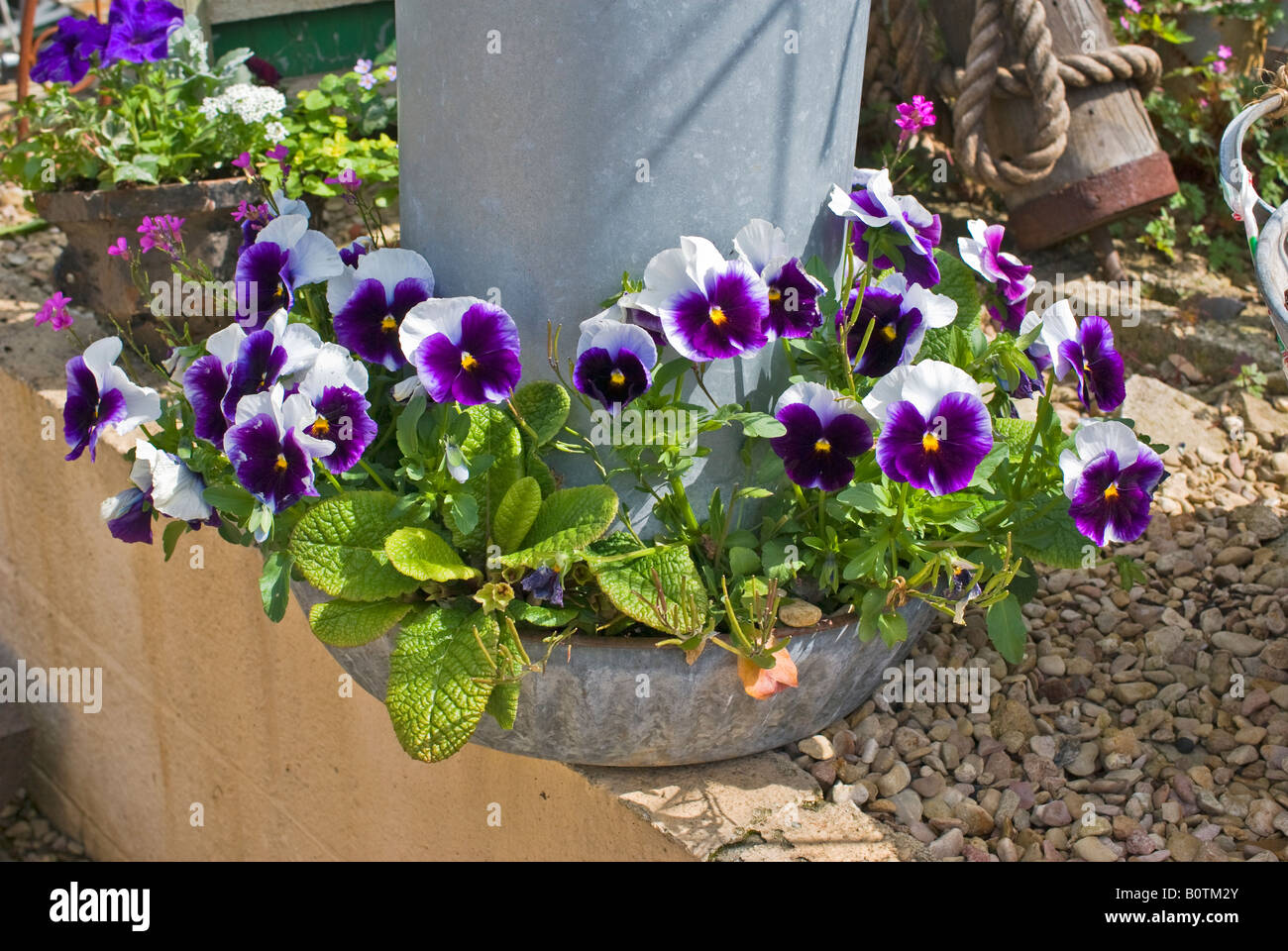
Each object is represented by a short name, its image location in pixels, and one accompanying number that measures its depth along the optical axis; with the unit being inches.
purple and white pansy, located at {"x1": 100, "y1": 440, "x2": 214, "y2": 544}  73.5
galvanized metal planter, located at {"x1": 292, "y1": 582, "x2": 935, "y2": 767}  71.7
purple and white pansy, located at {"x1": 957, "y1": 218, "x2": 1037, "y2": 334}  80.7
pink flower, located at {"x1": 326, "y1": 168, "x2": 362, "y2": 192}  86.7
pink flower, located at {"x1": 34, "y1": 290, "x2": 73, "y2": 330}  94.1
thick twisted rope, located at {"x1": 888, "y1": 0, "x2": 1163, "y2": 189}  119.5
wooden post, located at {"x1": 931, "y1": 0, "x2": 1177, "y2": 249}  126.2
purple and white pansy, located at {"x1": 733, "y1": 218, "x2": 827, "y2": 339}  70.8
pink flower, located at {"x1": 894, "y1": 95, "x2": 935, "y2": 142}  85.4
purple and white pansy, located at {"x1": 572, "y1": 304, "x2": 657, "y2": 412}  68.3
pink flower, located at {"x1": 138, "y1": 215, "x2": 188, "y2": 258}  89.0
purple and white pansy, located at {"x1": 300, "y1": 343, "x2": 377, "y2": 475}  70.1
